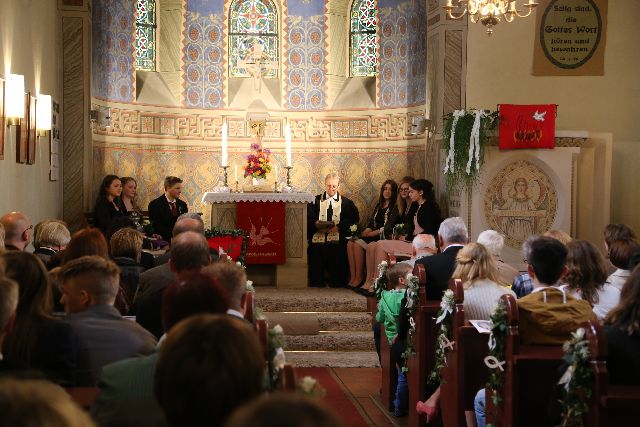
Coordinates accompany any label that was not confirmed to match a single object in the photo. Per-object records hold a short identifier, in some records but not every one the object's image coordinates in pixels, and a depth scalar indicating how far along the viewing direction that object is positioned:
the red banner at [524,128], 10.80
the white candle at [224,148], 12.15
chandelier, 9.05
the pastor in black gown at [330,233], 12.55
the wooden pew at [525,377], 4.42
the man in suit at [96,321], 3.80
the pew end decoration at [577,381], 3.71
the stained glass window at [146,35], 14.09
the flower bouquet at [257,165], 12.30
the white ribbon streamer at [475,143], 10.62
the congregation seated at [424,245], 7.81
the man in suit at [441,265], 6.51
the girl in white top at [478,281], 5.71
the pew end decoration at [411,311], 6.37
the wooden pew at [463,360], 5.34
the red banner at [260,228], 11.75
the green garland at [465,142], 10.69
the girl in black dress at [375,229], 12.16
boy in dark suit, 11.98
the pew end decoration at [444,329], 5.44
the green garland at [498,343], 4.50
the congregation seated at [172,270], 5.18
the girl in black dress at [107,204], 11.62
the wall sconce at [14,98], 8.11
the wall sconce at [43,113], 10.06
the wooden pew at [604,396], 3.61
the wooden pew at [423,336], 6.30
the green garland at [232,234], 10.47
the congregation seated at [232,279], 4.17
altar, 11.74
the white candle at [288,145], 12.44
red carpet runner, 7.12
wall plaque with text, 12.09
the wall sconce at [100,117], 12.46
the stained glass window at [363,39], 14.40
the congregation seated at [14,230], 6.41
